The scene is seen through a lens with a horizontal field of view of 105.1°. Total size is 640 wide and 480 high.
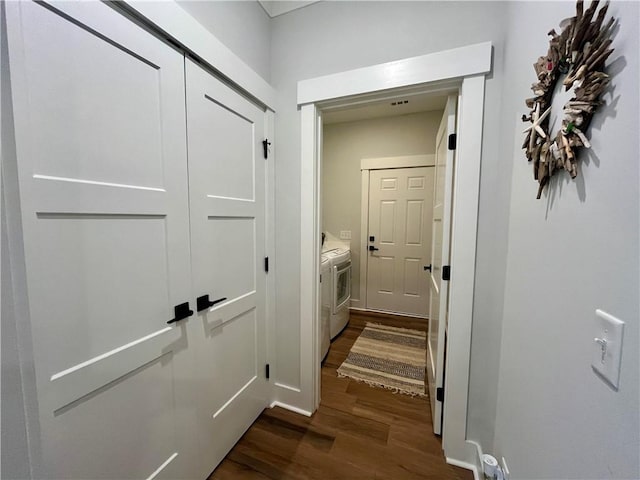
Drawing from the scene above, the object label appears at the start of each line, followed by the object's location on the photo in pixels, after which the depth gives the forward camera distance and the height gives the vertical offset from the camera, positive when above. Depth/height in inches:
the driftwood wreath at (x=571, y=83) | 21.1 +13.7
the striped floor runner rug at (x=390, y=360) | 82.5 -53.4
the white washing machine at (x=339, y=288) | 107.3 -32.0
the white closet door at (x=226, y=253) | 46.6 -7.2
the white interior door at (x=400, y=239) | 132.2 -9.9
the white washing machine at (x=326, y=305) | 90.4 -31.9
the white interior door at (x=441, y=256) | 55.9 -8.7
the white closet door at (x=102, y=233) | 27.1 -1.8
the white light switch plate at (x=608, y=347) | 18.3 -9.7
